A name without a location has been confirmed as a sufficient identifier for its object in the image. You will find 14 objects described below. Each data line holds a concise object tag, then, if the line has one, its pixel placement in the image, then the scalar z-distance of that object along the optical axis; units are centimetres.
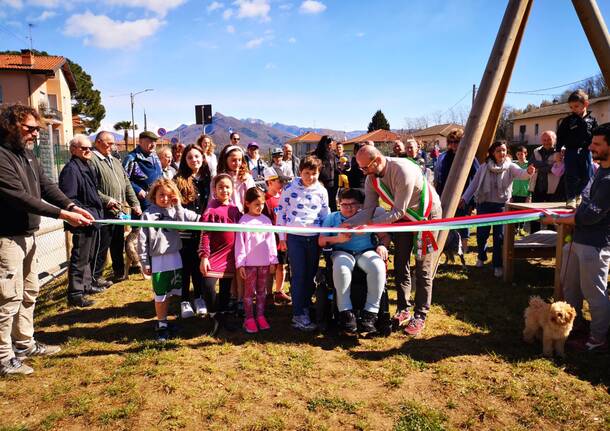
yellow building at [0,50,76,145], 3791
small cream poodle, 365
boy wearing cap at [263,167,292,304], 528
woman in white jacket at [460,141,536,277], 621
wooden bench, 594
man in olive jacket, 559
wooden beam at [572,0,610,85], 562
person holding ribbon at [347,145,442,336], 402
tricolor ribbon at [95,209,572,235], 374
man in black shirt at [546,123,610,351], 348
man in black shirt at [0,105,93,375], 329
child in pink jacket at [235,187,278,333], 443
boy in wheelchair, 414
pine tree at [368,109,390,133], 7612
